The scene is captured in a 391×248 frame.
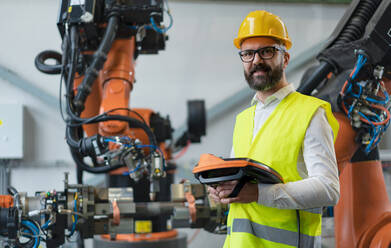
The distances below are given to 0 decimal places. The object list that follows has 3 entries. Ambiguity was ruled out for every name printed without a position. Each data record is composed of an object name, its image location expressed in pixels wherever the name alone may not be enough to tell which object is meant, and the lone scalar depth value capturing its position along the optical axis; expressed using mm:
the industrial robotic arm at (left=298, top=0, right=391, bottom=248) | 2451
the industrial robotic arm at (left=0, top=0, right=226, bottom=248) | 2525
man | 1461
